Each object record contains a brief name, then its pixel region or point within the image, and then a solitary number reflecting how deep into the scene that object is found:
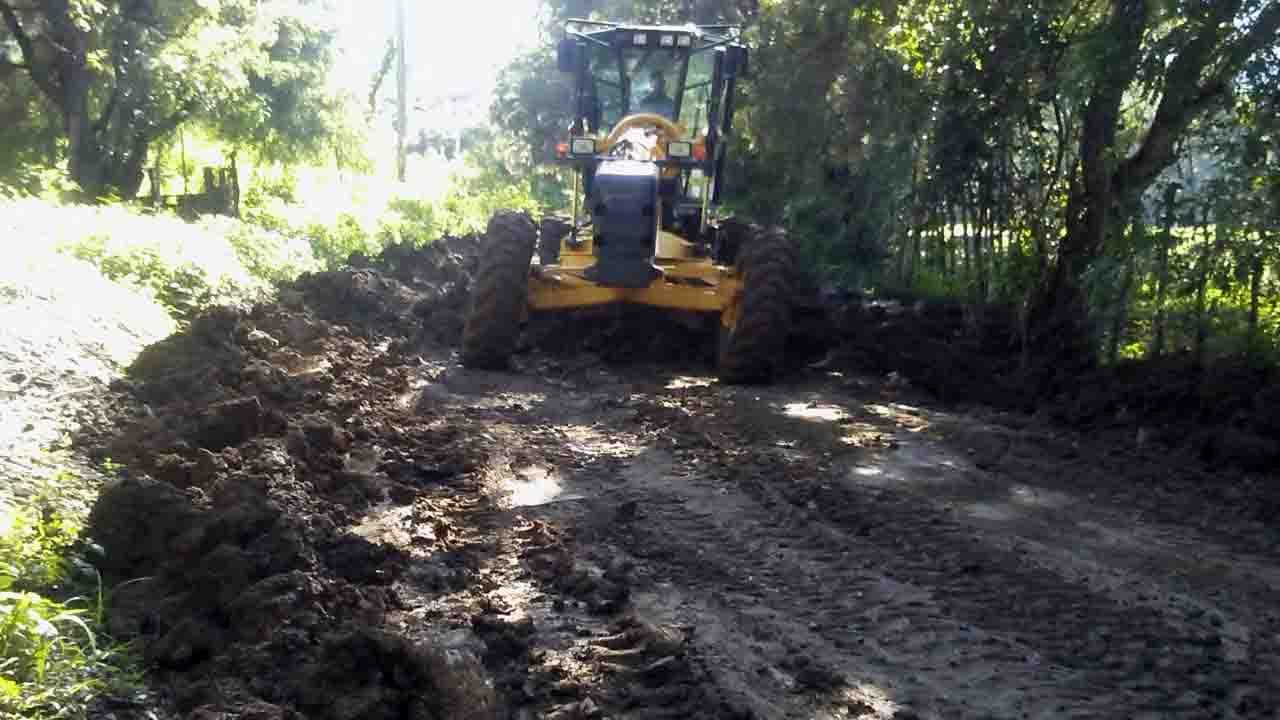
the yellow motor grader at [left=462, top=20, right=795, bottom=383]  10.16
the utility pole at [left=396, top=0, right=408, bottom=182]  36.34
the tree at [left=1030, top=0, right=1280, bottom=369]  8.31
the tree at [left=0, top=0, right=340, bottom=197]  17.53
